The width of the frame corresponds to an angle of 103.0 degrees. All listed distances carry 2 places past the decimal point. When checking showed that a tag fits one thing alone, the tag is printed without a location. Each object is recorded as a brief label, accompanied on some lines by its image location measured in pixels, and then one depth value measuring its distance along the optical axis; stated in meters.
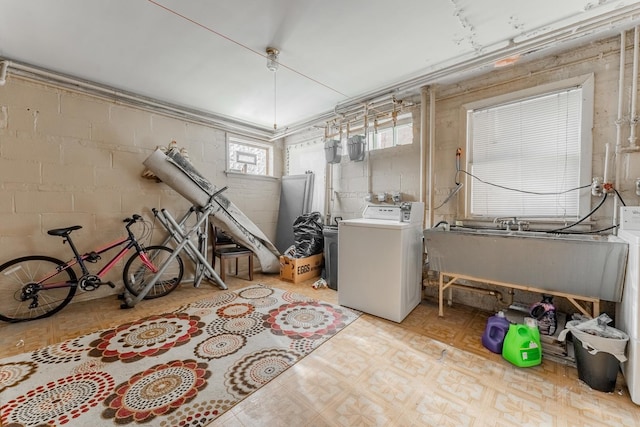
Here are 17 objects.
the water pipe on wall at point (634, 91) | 2.05
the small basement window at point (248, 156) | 4.45
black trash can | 1.60
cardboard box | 3.77
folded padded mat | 3.13
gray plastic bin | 3.55
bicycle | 2.61
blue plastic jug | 2.03
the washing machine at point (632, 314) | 1.50
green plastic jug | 1.85
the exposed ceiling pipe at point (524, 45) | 1.89
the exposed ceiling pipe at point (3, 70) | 2.44
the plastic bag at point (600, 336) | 1.57
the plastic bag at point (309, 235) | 3.99
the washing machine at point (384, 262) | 2.51
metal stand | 3.04
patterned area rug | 1.45
